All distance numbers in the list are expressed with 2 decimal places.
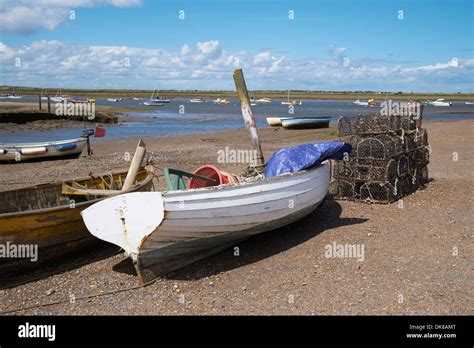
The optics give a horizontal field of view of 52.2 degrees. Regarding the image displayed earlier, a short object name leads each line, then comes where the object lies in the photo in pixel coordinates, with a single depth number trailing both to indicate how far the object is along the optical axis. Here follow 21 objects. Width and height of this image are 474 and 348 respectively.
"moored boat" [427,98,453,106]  97.41
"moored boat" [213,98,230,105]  105.50
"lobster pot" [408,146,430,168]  13.70
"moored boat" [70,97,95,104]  76.61
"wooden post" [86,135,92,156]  24.46
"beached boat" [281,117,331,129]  38.84
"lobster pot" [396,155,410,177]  12.70
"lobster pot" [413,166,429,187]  13.84
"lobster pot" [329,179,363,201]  12.62
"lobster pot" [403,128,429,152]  13.26
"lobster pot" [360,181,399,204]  12.24
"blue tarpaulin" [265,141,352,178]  10.36
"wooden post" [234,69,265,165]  12.12
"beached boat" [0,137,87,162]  22.28
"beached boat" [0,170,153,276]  8.48
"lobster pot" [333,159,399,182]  12.16
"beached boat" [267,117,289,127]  41.84
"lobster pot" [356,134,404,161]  12.16
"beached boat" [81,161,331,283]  7.78
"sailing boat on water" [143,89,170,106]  90.45
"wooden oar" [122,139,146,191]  10.46
